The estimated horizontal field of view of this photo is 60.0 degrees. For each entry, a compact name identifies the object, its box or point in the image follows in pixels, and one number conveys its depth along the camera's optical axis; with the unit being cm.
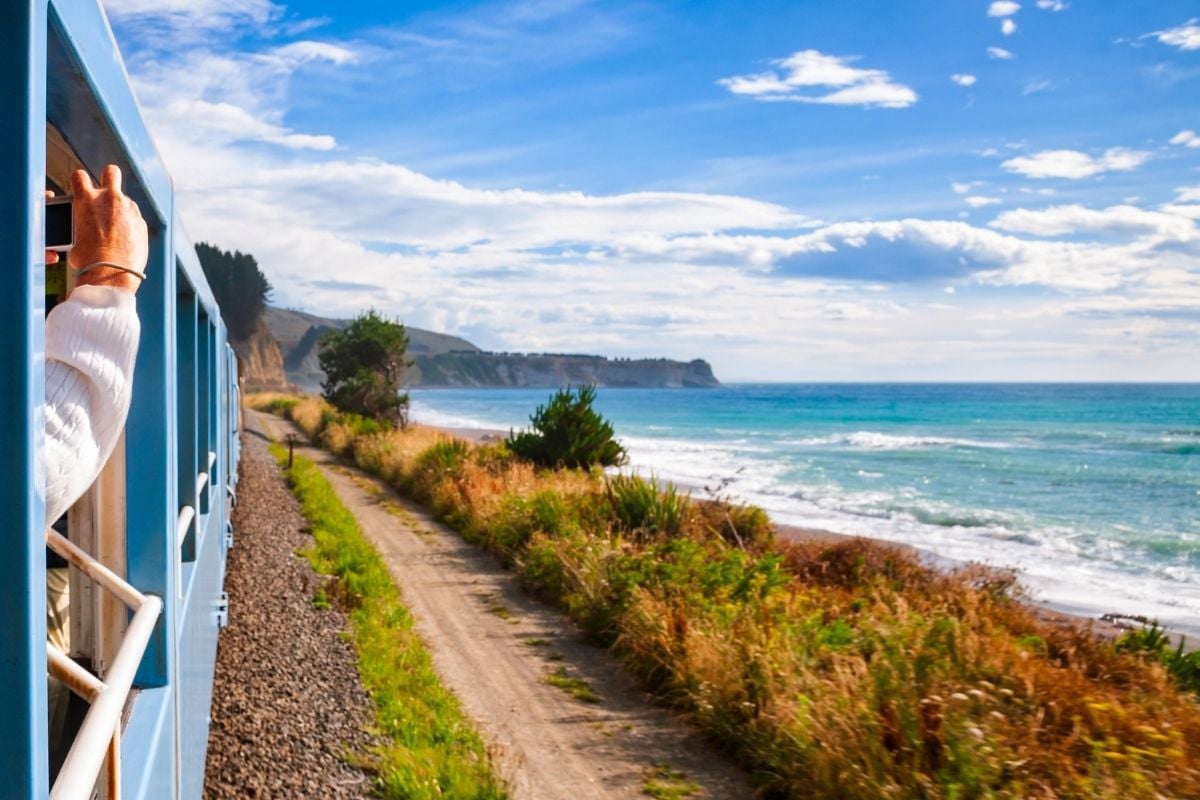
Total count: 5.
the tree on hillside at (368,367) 3200
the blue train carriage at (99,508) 116
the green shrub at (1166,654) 665
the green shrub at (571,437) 1698
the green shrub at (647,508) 1161
